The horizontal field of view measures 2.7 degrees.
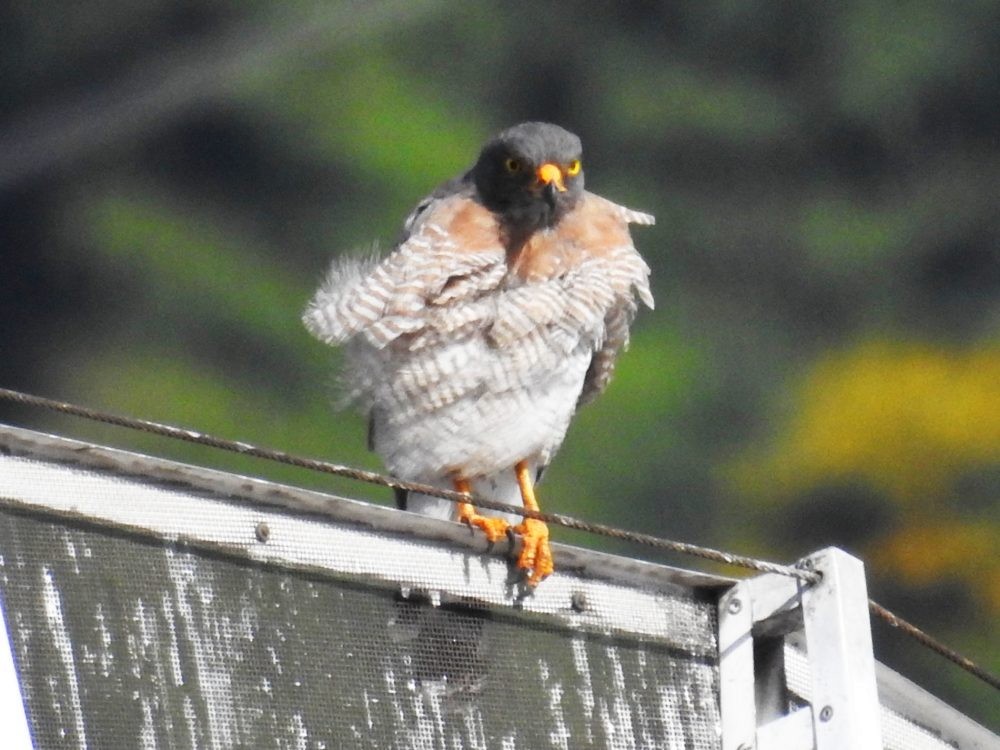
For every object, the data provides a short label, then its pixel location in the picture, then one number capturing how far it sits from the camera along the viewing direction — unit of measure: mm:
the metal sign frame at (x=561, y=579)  11395
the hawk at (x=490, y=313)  11816
